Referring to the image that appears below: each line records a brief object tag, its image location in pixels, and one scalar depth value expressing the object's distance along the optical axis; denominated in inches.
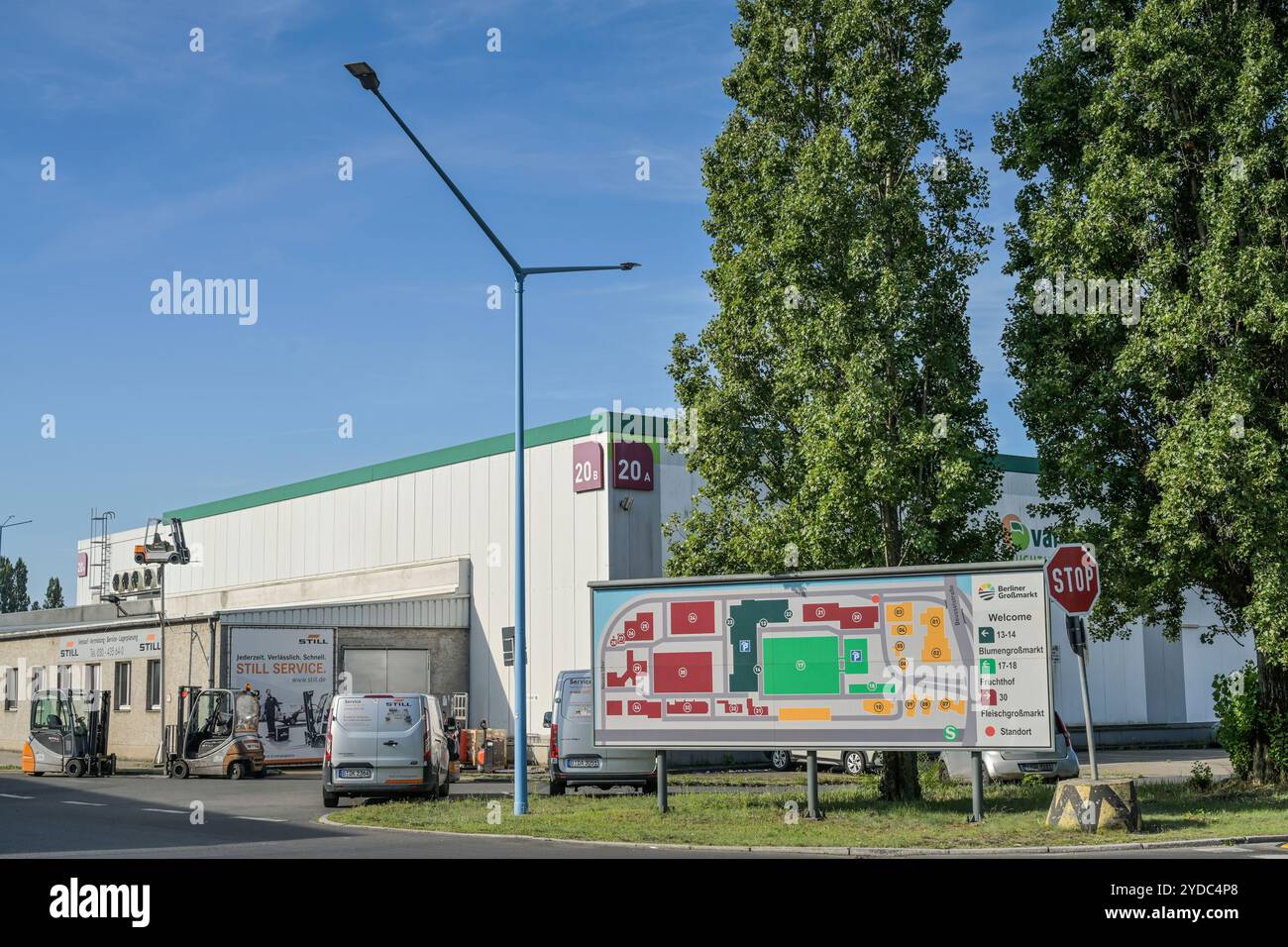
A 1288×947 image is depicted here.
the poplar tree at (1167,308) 812.6
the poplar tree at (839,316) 850.8
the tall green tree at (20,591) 5221.5
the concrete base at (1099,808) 660.7
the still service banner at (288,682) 1412.4
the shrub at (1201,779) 891.4
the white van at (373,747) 896.3
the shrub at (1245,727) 879.7
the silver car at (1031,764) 988.9
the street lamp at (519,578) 831.1
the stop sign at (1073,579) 705.0
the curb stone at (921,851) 599.3
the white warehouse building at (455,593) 1469.0
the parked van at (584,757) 973.8
